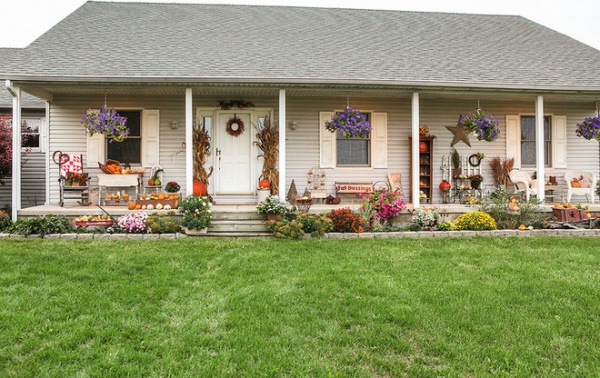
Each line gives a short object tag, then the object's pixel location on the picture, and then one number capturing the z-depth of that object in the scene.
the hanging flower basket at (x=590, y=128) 8.55
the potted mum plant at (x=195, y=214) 6.98
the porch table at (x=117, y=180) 8.48
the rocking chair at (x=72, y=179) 8.34
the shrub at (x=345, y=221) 7.11
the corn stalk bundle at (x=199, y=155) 9.18
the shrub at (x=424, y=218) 7.52
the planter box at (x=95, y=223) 7.09
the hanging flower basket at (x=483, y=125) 8.29
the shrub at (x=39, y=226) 6.79
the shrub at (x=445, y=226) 7.44
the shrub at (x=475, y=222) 7.36
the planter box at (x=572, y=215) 7.79
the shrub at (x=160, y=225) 6.95
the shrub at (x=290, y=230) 6.72
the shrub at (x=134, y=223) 7.00
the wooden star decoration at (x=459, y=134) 9.37
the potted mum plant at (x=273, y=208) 7.33
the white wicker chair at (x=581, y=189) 8.88
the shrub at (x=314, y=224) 6.84
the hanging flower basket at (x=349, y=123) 7.85
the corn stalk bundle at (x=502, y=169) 9.75
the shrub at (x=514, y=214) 7.68
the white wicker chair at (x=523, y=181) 8.99
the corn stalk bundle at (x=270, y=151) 9.26
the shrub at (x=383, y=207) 7.52
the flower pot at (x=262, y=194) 8.64
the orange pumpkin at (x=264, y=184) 8.87
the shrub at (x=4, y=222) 7.19
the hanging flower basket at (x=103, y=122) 7.64
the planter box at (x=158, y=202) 7.99
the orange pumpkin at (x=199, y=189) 8.82
